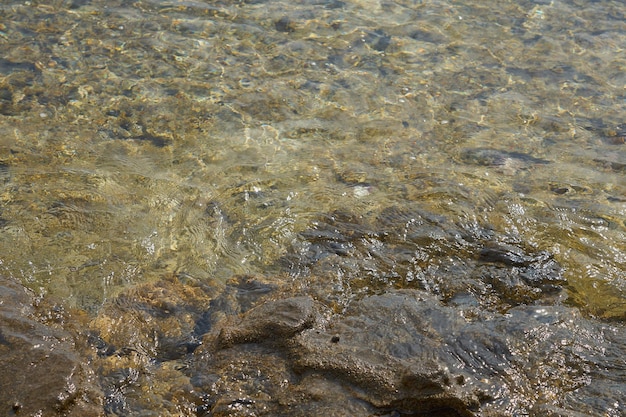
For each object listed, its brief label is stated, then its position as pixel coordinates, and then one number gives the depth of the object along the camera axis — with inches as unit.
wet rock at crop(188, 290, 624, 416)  142.1
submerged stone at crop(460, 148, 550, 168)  261.0
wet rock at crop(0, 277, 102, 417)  135.3
